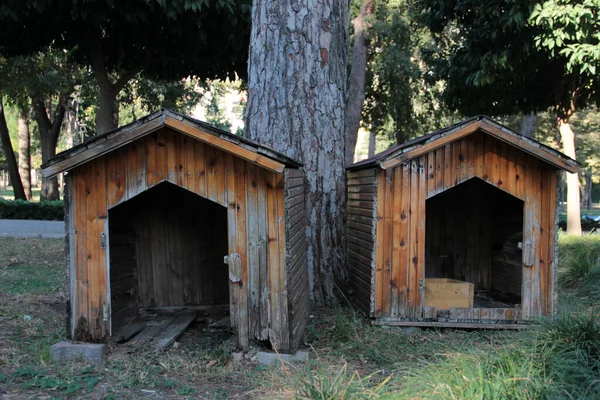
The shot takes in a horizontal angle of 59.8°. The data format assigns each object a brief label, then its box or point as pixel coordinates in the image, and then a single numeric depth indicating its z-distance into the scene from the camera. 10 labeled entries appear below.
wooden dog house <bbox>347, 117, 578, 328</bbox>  5.48
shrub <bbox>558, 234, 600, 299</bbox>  8.22
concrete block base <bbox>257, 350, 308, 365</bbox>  4.67
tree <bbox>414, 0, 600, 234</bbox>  10.06
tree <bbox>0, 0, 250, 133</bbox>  9.85
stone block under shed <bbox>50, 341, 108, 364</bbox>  4.71
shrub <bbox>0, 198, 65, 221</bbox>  19.89
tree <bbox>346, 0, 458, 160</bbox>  16.50
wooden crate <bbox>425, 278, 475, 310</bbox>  5.92
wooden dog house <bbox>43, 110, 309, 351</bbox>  4.60
